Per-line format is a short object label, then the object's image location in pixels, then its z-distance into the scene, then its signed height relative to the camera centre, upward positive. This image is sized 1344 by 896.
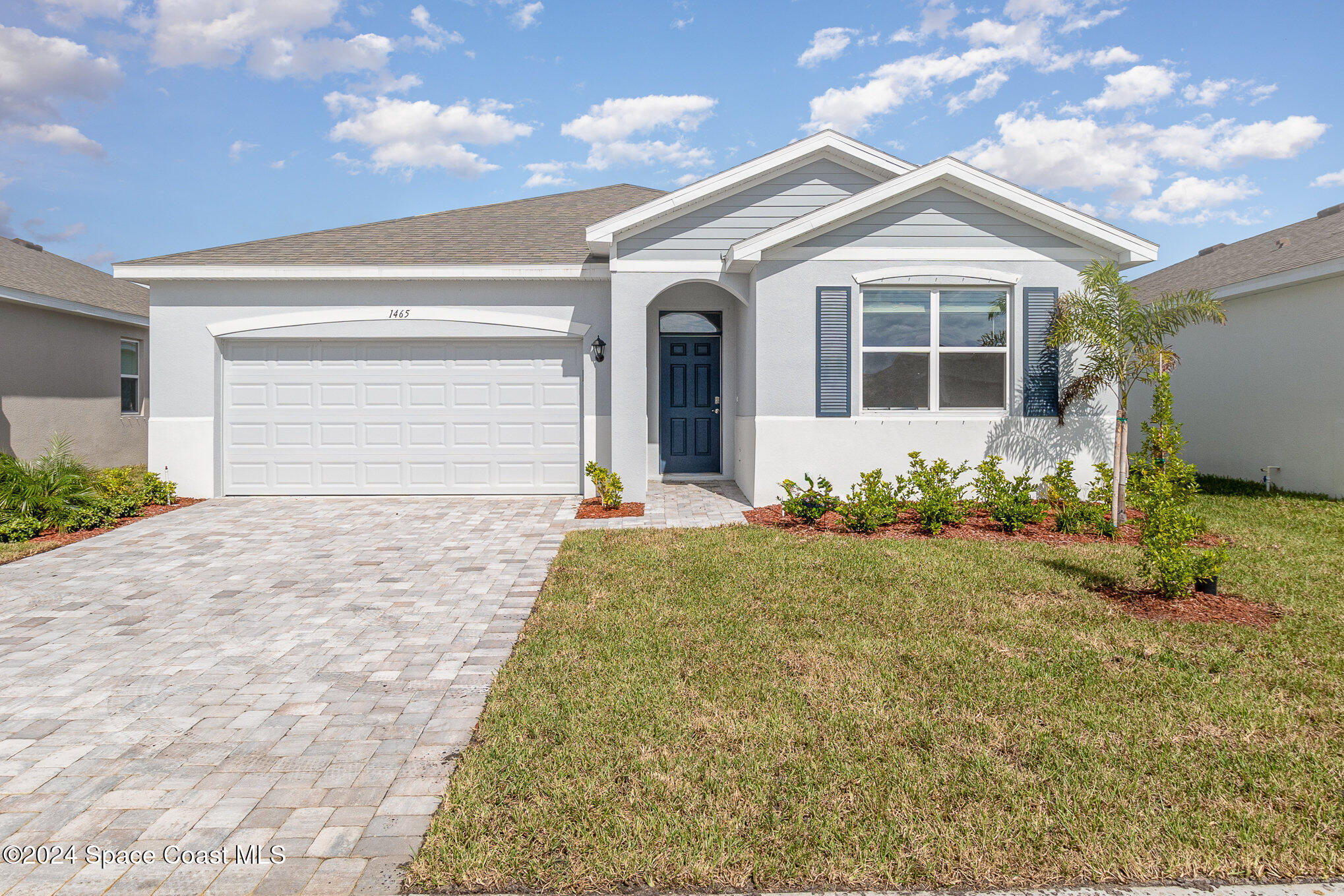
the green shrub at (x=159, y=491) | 10.42 -0.88
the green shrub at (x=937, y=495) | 8.23 -0.68
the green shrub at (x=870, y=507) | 8.21 -0.82
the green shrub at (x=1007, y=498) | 8.30 -0.72
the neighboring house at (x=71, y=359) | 11.95 +1.37
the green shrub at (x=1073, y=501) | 8.23 -0.79
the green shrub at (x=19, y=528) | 8.23 -1.16
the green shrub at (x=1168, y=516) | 5.38 -0.59
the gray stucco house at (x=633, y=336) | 9.70 +1.53
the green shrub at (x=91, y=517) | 8.82 -1.10
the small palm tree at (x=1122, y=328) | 8.45 +1.42
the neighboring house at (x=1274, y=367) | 10.57 +1.27
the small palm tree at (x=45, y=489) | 8.74 -0.75
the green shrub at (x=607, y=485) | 9.83 -0.70
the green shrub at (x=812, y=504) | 8.52 -0.81
